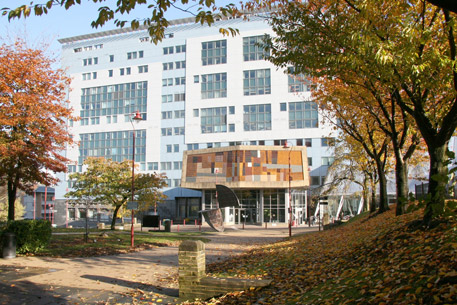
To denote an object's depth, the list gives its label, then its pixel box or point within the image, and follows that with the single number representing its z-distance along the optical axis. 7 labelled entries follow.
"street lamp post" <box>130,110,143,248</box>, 21.11
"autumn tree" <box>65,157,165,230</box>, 32.62
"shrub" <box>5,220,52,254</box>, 15.51
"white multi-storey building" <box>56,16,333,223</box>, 65.81
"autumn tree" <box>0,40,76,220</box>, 21.03
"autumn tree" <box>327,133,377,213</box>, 30.19
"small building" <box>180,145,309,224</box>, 52.66
